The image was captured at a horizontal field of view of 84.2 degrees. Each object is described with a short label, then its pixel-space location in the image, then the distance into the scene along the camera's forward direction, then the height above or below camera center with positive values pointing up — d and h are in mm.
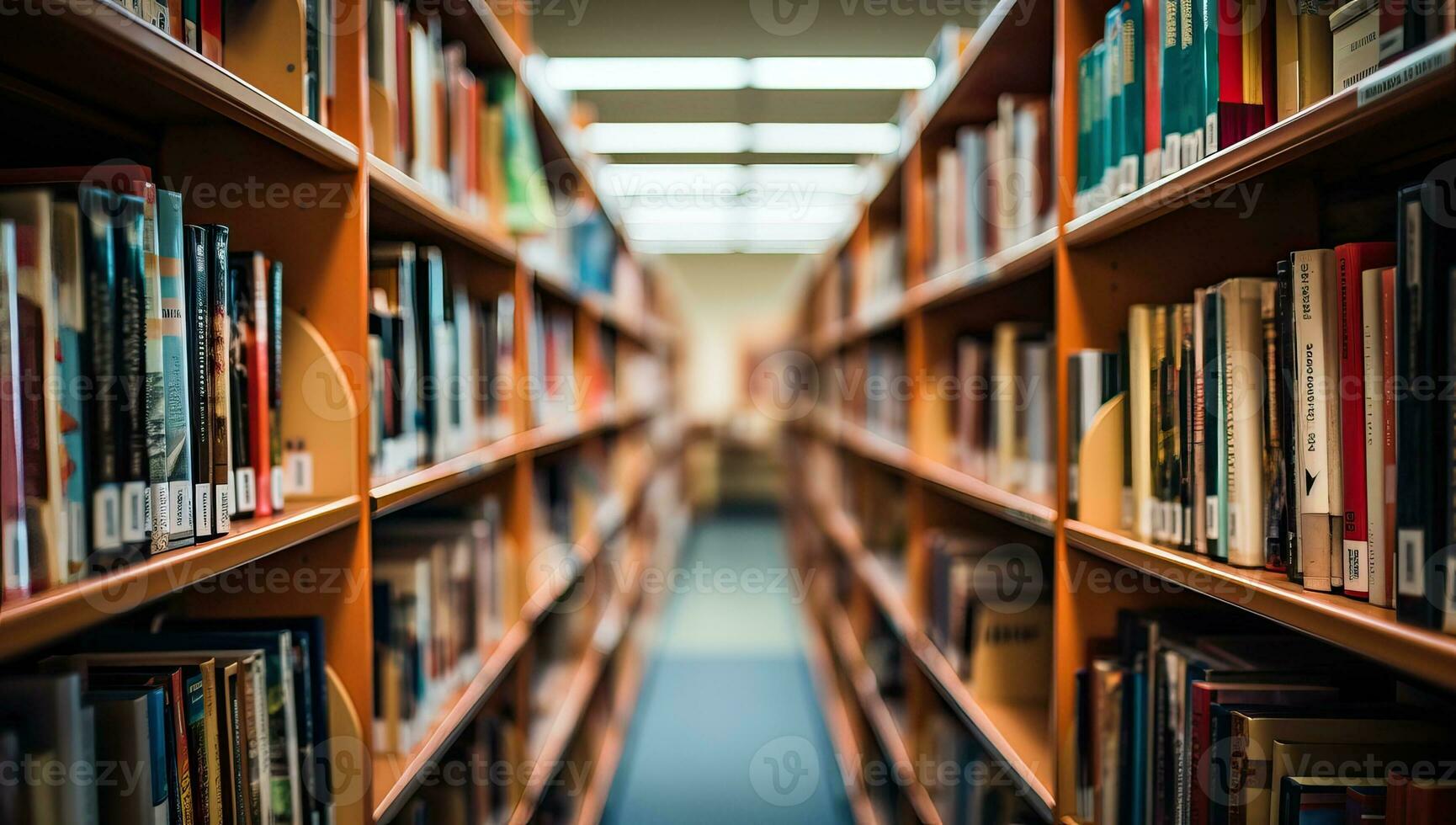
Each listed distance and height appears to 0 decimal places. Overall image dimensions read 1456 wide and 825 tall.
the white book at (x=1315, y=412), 717 -23
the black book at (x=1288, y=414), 750 -25
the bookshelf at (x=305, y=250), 626 +207
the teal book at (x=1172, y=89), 917 +346
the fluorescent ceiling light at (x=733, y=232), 6473 +1396
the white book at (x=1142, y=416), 976 -31
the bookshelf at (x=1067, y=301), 664 +157
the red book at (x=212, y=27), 851 +408
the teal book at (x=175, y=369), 688 +35
